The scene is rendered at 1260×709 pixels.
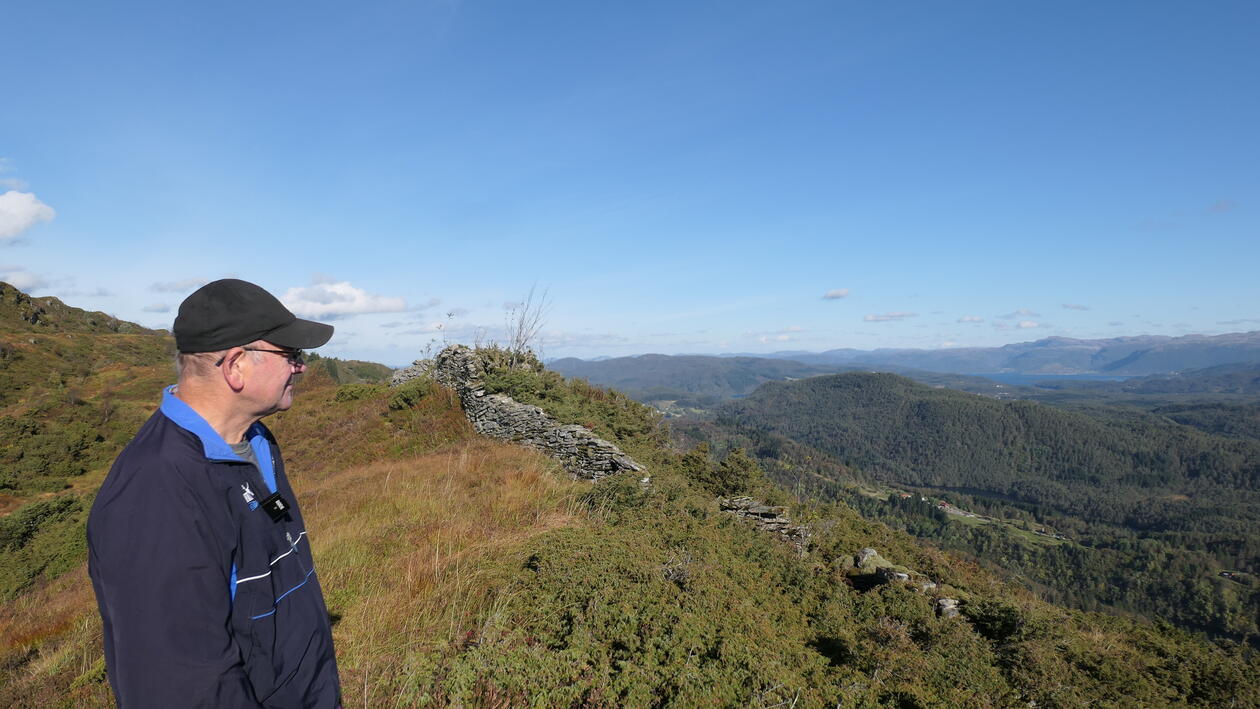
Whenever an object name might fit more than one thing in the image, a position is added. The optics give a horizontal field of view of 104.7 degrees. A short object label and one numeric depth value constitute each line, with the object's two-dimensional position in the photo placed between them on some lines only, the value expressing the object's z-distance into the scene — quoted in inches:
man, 47.6
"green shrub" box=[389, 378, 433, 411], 582.6
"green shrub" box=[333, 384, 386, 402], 717.9
